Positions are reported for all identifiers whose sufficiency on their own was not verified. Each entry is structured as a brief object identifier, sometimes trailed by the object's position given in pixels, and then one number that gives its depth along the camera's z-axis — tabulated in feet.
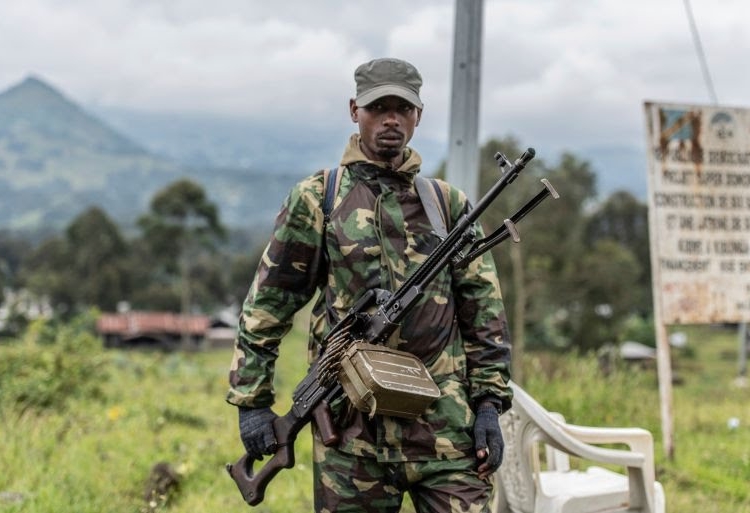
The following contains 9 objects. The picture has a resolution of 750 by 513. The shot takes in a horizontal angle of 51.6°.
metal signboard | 19.13
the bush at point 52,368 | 22.20
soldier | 7.73
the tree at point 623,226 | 126.21
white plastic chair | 10.34
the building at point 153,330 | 173.99
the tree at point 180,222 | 153.07
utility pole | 13.06
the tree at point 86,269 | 158.51
